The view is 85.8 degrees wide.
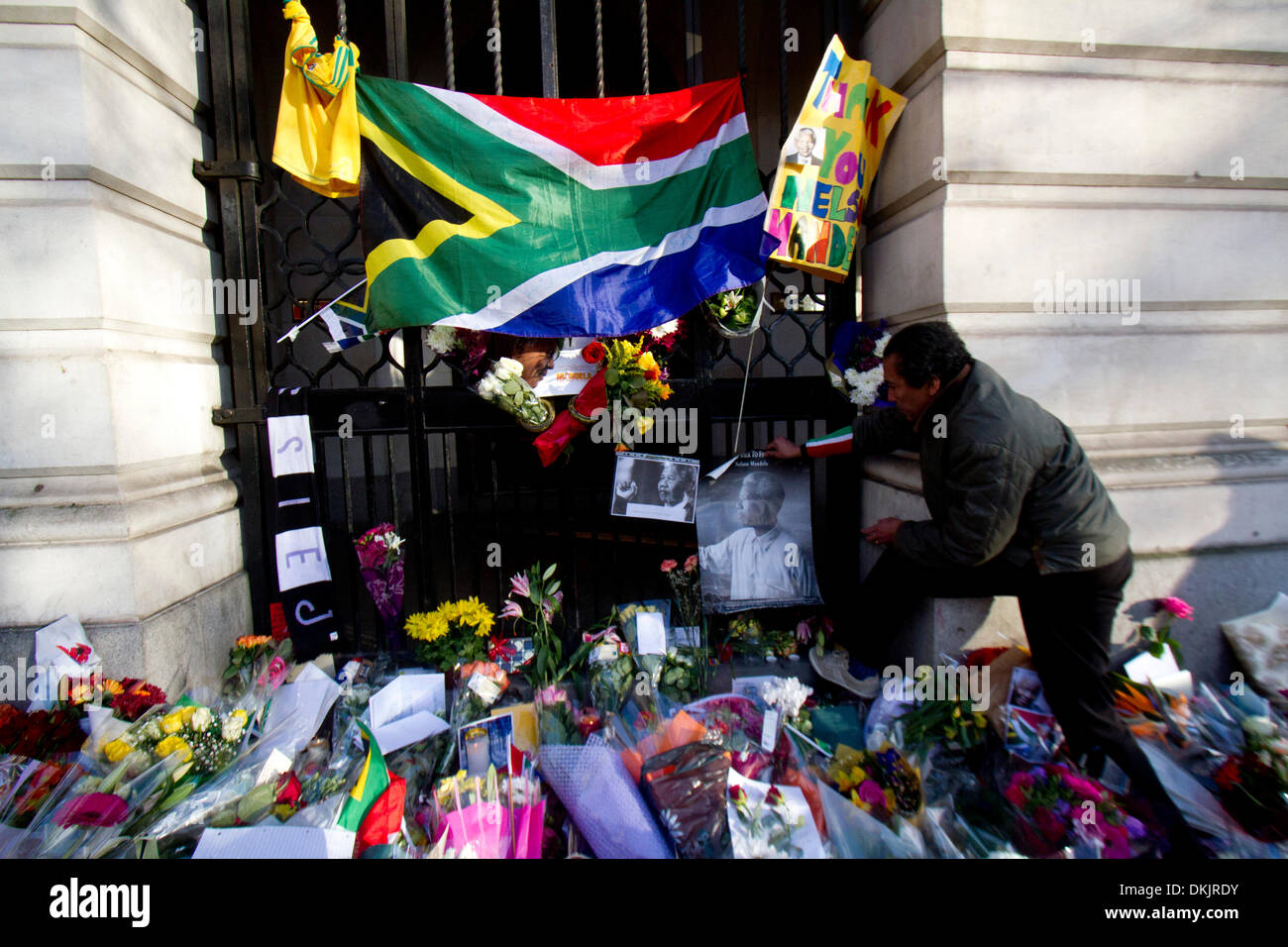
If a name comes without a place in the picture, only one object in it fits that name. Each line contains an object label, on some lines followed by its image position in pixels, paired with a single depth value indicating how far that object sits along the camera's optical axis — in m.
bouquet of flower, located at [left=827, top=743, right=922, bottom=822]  2.46
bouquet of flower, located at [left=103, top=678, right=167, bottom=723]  3.00
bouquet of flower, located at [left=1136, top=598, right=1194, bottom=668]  3.42
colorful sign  3.63
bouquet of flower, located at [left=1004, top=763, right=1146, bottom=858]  2.35
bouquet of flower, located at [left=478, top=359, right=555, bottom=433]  3.73
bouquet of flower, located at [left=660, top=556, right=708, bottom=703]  3.54
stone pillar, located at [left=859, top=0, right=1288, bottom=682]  3.52
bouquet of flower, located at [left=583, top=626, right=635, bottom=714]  3.30
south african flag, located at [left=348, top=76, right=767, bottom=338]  3.69
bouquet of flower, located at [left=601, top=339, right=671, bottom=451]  3.78
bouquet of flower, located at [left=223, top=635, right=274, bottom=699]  3.57
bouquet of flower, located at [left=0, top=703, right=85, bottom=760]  2.86
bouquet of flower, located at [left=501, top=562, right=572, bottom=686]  3.57
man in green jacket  2.83
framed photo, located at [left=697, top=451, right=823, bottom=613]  4.11
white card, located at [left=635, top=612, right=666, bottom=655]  3.71
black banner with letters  3.88
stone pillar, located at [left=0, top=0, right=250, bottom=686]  3.16
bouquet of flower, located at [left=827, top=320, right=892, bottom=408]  3.80
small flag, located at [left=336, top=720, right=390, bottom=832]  2.39
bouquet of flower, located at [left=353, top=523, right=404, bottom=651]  3.93
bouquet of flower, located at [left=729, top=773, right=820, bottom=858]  2.25
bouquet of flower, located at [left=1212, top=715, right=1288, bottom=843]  2.46
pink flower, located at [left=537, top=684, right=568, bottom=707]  3.19
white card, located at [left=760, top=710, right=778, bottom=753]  2.87
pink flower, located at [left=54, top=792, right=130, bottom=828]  2.29
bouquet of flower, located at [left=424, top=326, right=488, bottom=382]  3.86
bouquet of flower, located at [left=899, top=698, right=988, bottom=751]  2.97
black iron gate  3.96
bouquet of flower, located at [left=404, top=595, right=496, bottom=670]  3.69
